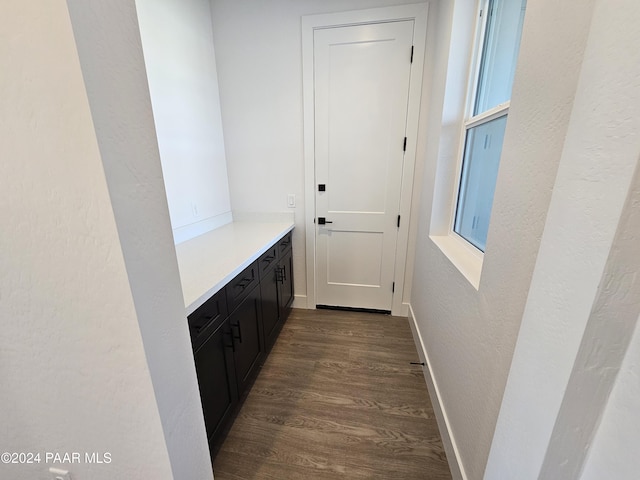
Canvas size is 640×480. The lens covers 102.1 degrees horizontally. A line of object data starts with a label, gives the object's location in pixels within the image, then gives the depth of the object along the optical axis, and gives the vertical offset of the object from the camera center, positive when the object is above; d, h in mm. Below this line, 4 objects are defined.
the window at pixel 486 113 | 1227 +276
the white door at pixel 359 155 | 2070 +112
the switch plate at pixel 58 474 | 873 -1000
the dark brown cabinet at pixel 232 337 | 1153 -907
